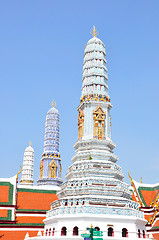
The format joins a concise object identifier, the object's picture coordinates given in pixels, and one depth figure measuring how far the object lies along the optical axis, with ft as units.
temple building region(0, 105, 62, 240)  98.37
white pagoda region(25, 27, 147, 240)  76.02
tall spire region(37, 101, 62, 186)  179.93
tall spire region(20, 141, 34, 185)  210.18
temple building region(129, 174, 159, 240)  104.06
